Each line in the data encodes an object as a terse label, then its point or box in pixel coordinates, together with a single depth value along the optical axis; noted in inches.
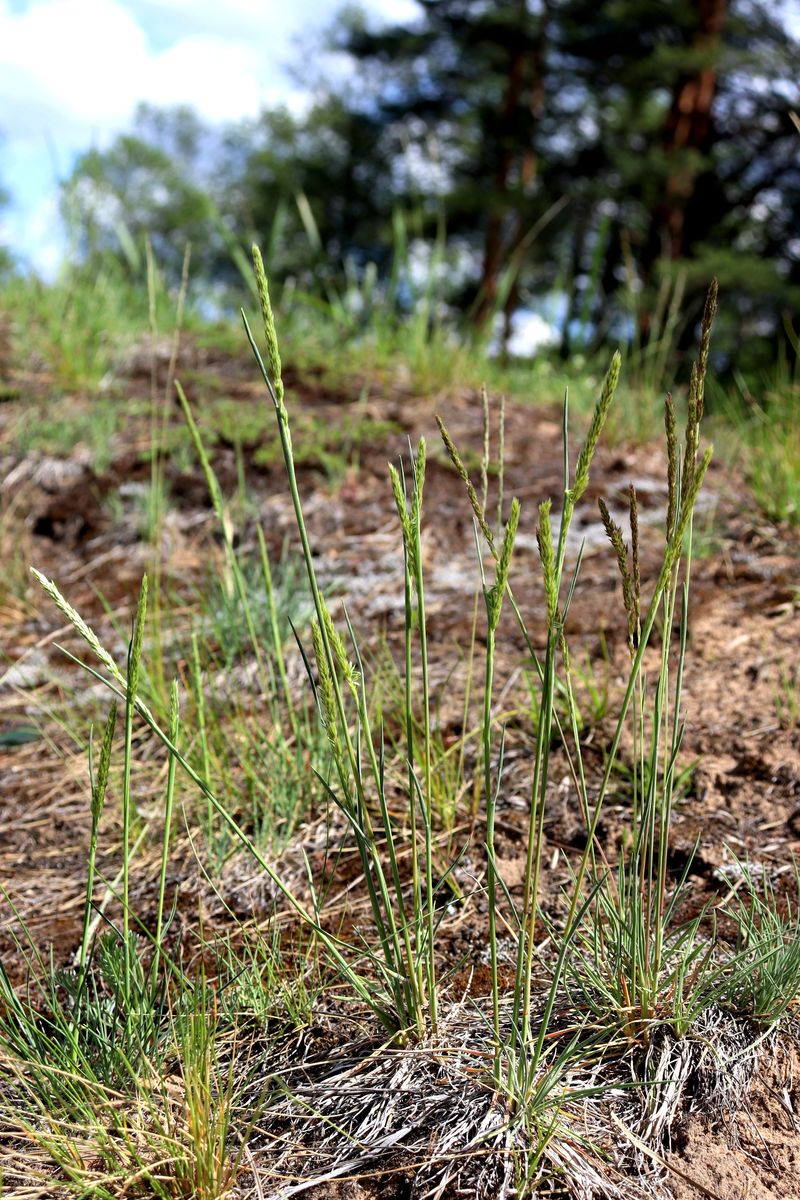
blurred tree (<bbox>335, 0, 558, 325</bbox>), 630.5
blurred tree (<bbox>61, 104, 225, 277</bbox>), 1370.6
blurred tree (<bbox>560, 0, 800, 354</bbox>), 490.3
